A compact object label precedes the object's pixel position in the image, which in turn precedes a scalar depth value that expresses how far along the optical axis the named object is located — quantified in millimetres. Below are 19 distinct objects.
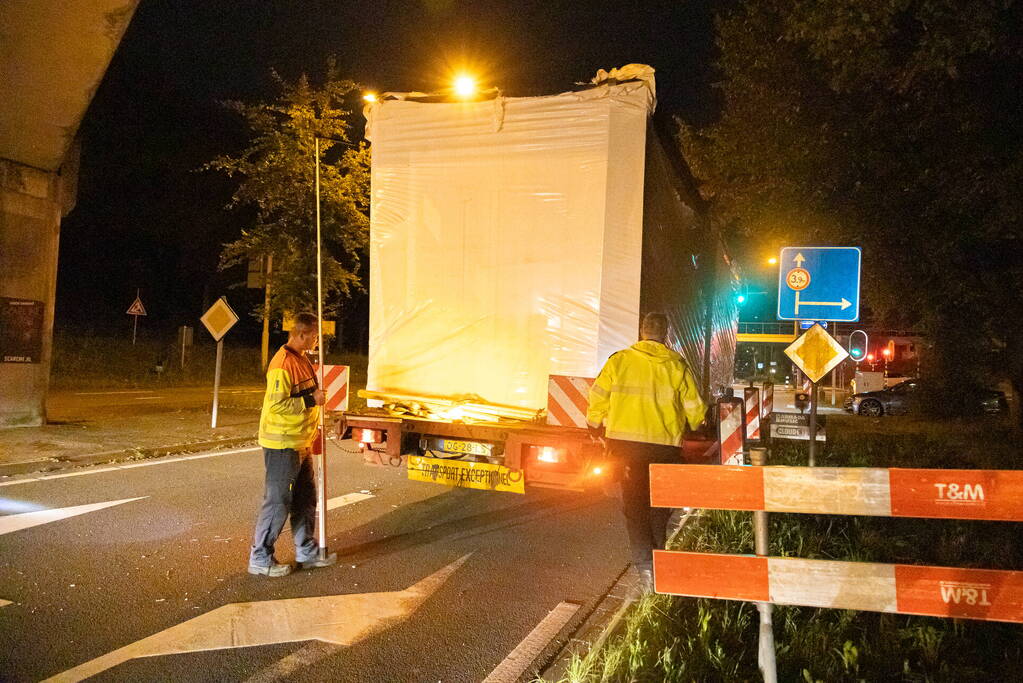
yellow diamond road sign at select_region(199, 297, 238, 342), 13438
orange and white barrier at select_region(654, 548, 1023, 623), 3471
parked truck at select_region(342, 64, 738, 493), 6285
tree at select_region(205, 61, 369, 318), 19109
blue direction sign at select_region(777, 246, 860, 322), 9312
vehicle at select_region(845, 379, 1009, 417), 28125
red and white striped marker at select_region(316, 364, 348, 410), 6984
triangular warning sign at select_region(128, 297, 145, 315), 24500
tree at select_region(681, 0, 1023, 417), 9078
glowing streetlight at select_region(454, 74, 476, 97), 6863
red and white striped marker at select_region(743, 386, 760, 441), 10509
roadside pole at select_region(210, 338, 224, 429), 13819
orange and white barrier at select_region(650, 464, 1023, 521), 3389
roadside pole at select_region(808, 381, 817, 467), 8121
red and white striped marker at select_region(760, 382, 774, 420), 14141
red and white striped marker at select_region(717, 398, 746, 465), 7578
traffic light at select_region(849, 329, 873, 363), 17984
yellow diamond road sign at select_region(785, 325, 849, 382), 9062
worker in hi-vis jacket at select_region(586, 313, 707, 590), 5359
